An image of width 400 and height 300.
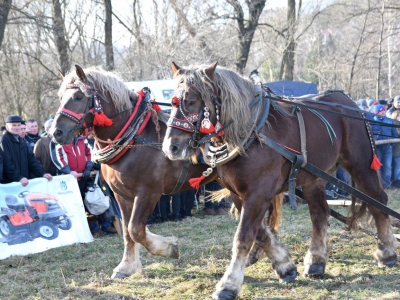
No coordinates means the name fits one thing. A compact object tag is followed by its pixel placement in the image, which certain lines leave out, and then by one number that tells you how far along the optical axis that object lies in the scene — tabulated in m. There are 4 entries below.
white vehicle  11.49
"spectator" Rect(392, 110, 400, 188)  10.32
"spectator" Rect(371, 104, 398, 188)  10.16
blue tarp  14.14
